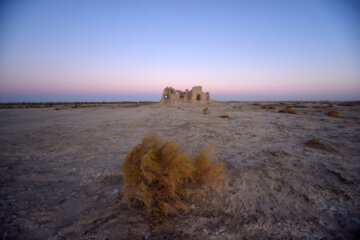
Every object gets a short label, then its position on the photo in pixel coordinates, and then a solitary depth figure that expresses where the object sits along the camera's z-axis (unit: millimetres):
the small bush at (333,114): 9289
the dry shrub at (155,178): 1707
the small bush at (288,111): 11597
